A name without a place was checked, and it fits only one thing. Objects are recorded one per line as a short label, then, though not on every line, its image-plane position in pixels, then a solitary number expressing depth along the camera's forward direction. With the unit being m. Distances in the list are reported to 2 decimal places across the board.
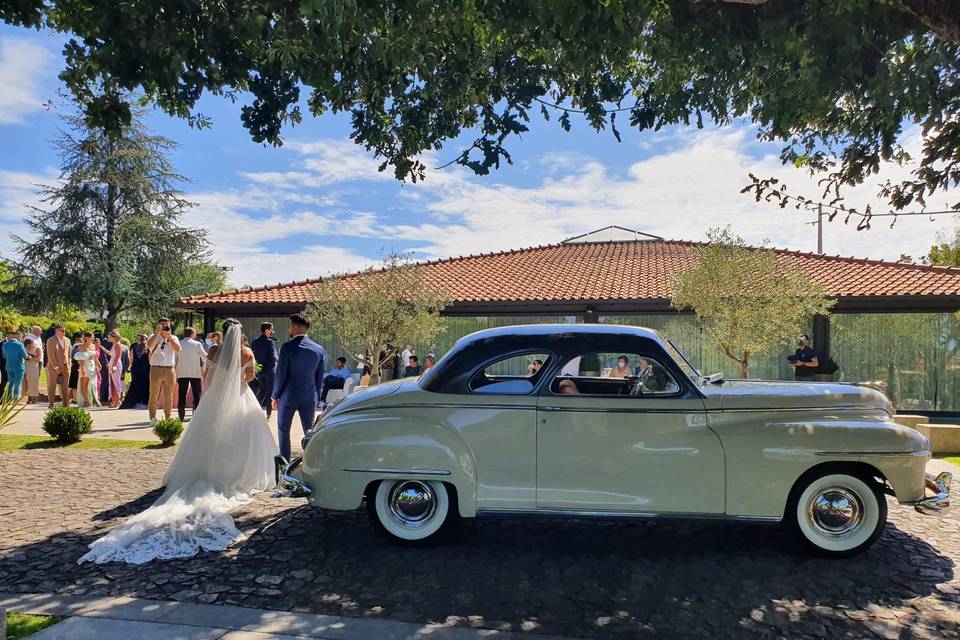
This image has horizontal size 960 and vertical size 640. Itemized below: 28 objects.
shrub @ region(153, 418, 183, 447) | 9.40
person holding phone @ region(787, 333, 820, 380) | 13.14
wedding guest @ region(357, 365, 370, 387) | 13.94
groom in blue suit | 7.25
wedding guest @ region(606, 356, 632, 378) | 5.51
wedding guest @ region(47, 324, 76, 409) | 13.88
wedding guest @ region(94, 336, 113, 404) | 15.78
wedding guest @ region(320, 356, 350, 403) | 15.19
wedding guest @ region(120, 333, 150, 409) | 14.65
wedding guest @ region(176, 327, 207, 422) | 11.05
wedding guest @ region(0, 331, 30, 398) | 13.37
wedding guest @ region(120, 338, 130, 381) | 15.81
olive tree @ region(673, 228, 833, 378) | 11.81
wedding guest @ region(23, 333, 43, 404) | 14.76
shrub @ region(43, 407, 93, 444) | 9.55
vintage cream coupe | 4.71
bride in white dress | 4.85
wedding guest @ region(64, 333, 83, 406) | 14.45
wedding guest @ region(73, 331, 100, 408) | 13.95
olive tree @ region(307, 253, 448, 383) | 11.92
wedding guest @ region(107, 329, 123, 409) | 15.23
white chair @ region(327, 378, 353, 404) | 14.90
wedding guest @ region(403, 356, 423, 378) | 15.91
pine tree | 33.53
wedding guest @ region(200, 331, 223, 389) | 11.39
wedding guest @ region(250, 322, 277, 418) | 10.44
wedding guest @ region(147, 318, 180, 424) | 11.11
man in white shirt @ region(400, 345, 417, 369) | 16.17
